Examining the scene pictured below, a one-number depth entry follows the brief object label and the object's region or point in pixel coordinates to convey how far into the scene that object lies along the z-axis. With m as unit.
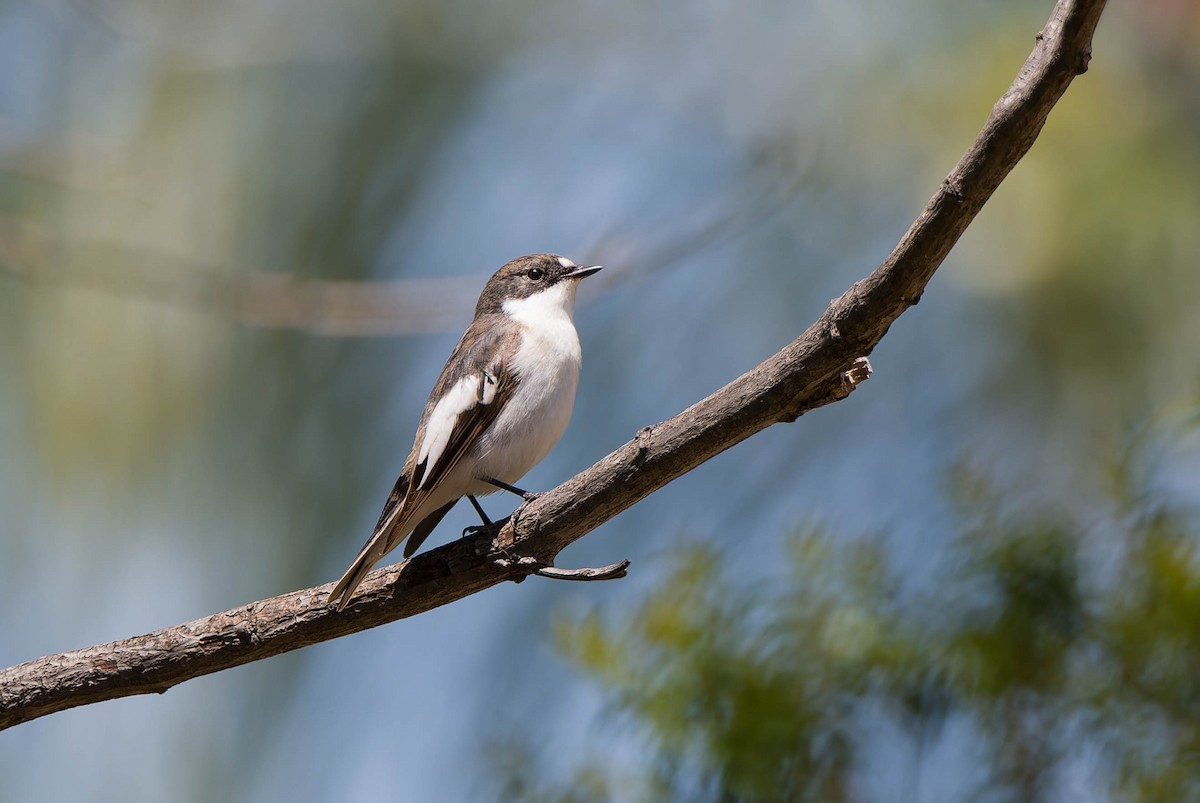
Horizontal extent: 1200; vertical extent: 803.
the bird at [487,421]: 5.80
